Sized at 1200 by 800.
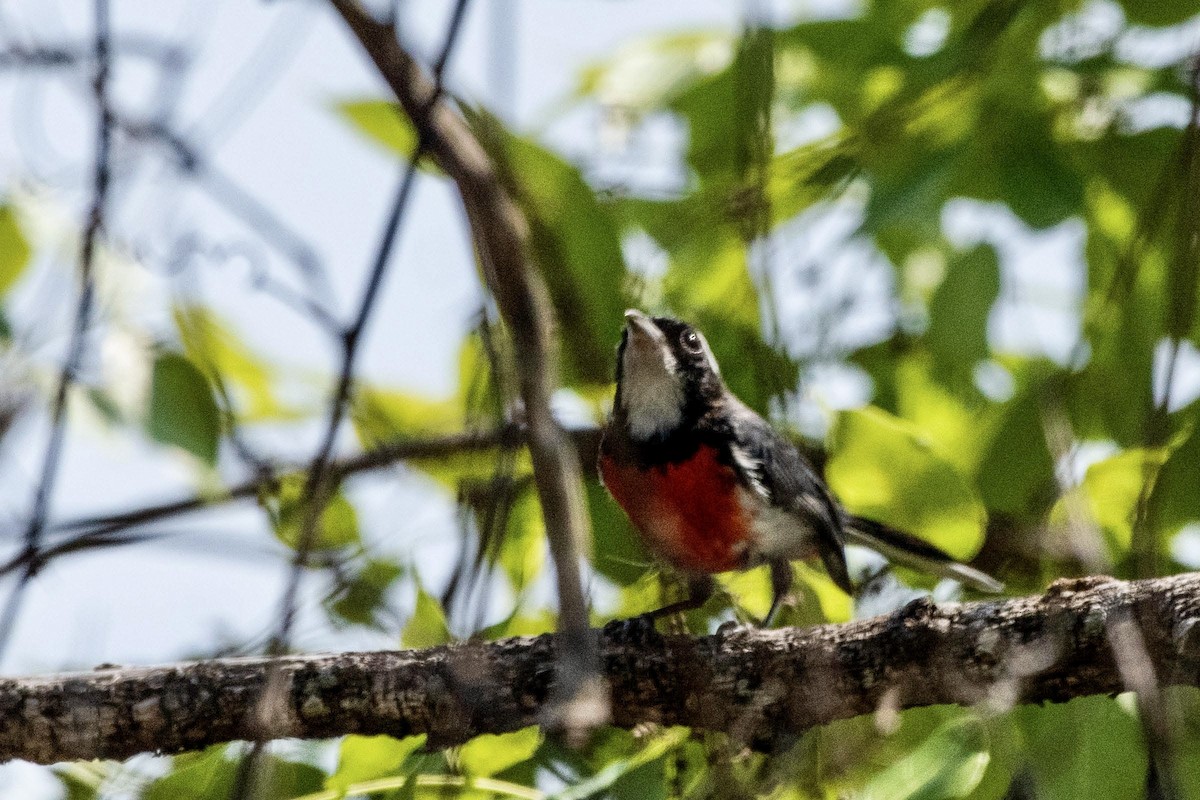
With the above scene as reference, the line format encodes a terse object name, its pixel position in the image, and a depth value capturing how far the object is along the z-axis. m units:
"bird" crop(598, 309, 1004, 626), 7.91
